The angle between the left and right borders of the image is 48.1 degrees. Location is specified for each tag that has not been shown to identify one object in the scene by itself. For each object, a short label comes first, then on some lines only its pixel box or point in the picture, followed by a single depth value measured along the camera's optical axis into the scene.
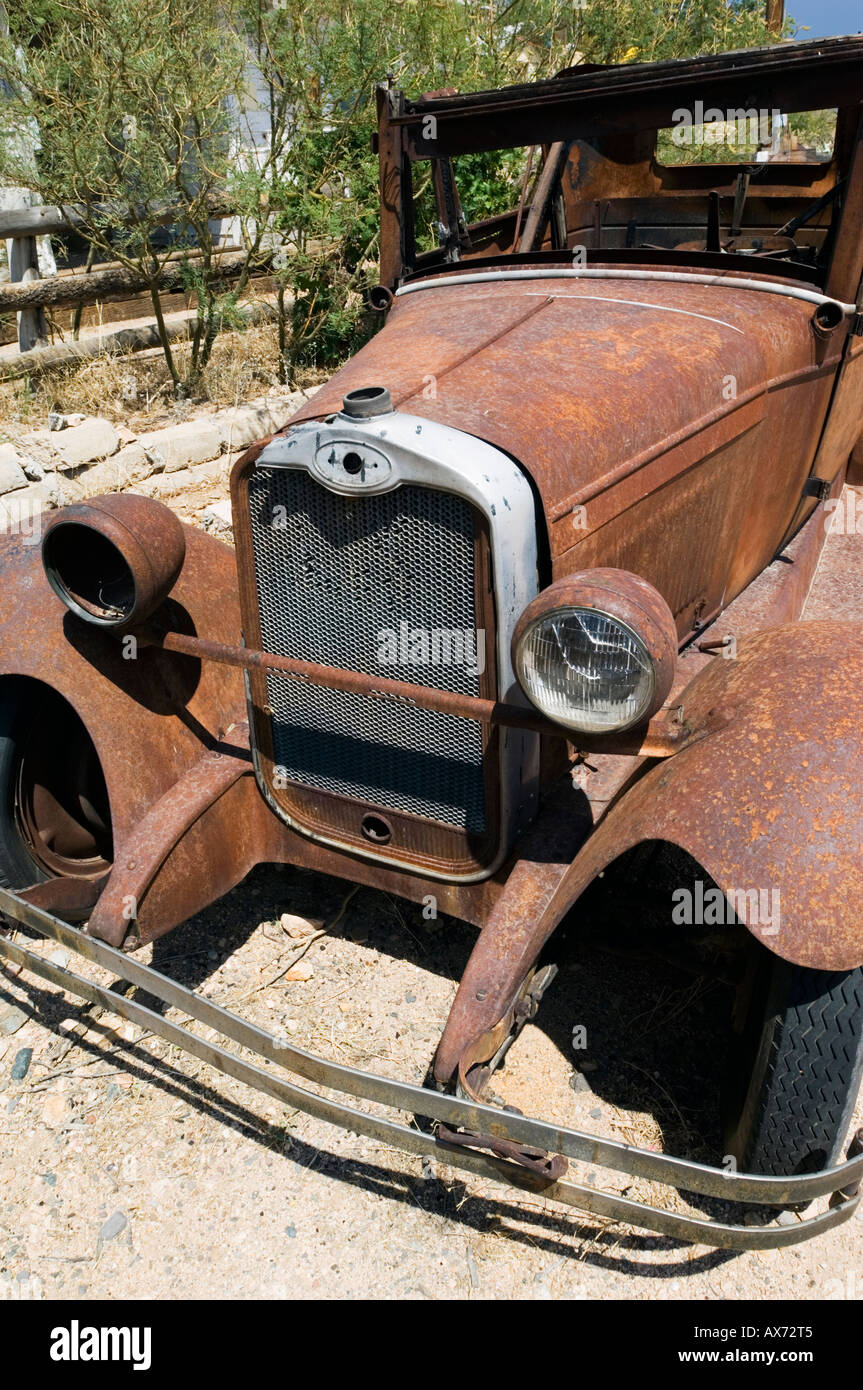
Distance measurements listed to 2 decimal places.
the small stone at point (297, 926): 3.04
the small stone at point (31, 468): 5.38
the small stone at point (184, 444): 5.92
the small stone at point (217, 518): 5.56
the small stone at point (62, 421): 5.72
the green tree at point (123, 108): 5.55
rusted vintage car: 1.84
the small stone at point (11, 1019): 2.76
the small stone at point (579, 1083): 2.51
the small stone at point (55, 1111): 2.49
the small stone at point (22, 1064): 2.62
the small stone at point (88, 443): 5.54
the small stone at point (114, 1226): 2.21
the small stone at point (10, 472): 5.24
